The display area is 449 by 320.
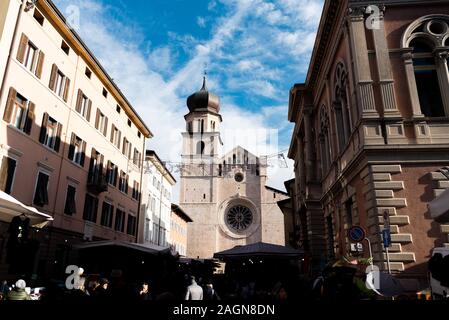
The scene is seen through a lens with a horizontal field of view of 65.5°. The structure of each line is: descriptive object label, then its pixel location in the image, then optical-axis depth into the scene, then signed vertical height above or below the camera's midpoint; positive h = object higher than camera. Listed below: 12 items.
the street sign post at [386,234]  9.91 +1.18
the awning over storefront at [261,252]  15.00 +0.99
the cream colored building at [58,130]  15.20 +7.51
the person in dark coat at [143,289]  9.61 -0.37
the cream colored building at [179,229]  46.56 +6.44
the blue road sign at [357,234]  9.79 +1.15
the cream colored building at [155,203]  33.60 +7.47
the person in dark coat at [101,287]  7.68 -0.27
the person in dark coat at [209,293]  10.27 -0.49
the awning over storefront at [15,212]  6.92 +1.27
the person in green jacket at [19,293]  7.03 -0.36
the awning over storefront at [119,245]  15.85 +1.29
